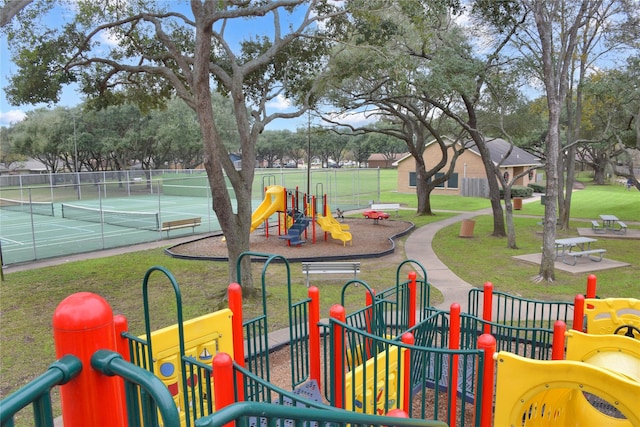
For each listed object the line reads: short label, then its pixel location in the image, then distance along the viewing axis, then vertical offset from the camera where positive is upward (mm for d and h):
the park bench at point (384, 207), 24539 -2302
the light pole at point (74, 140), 40788 +2600
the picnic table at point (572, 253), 12759 -2541
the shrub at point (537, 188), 40769 -2161
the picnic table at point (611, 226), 18058 -2657
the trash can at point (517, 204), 27716 -2458
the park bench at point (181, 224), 17964 -2385
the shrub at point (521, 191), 36500 -2217
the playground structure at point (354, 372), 1540 -1850
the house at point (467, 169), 37156 -392
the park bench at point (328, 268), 11016 -2542
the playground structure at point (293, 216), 16359 -1956
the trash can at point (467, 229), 17828 -2568
